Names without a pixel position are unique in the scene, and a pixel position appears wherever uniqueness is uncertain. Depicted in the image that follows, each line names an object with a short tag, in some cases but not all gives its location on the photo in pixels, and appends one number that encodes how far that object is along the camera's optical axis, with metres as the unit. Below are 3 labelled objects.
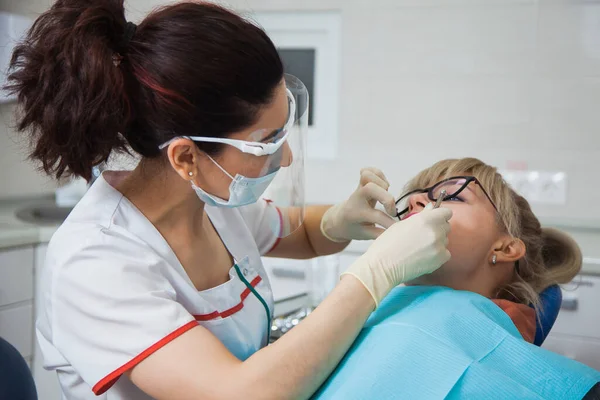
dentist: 1.03
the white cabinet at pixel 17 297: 2.53
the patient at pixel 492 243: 1.46
